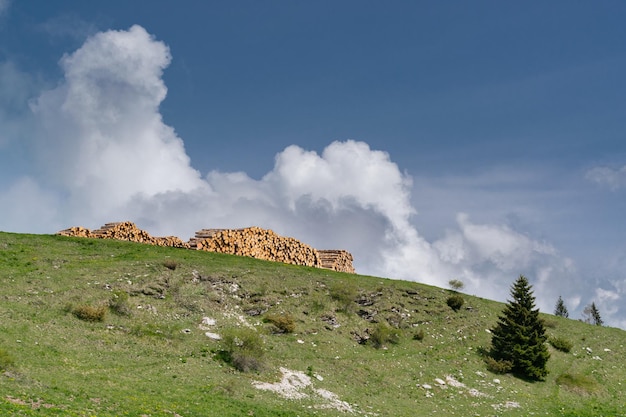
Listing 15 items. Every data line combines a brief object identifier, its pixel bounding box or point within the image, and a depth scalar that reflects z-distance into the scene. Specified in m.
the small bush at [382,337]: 48.06
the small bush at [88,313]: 37.88
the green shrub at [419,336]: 50.53
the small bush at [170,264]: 52.09
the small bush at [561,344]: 54.72
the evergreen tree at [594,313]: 109.05
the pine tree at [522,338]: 46.97
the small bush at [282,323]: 45.41
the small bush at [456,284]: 67.81
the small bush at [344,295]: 53.56
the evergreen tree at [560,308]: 119.69
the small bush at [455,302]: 59.47
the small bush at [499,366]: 46.66
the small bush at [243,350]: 36.19
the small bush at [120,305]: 40.53
